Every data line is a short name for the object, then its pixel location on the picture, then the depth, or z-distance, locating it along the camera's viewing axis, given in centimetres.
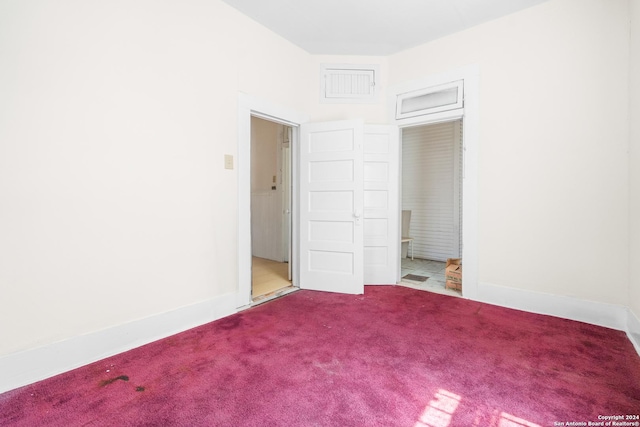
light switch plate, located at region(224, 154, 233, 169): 293
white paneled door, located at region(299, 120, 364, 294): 351
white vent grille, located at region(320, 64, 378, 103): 394
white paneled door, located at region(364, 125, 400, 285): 392
